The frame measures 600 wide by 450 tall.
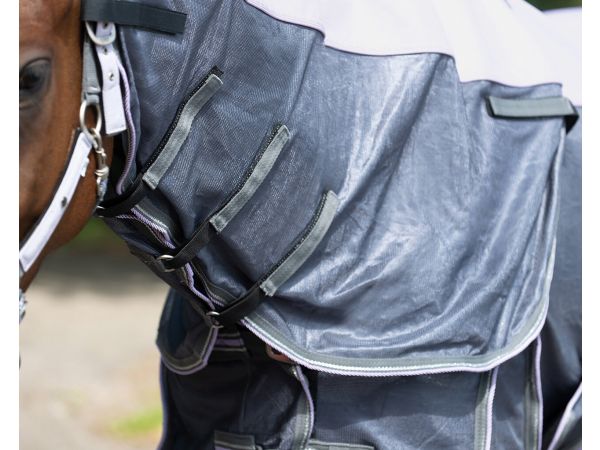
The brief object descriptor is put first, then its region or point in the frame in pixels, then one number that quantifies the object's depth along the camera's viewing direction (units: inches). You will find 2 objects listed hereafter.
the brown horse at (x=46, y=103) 70.1
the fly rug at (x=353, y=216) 78.2
